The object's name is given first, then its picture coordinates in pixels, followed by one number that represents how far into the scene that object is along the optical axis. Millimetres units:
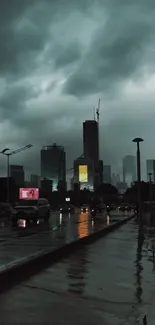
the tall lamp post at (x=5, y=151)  72719
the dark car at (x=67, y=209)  78488
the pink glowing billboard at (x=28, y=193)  78688
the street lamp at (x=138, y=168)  29906
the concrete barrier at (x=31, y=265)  10172
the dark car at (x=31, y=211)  39844
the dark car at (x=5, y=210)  55847
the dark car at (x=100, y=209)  78188
